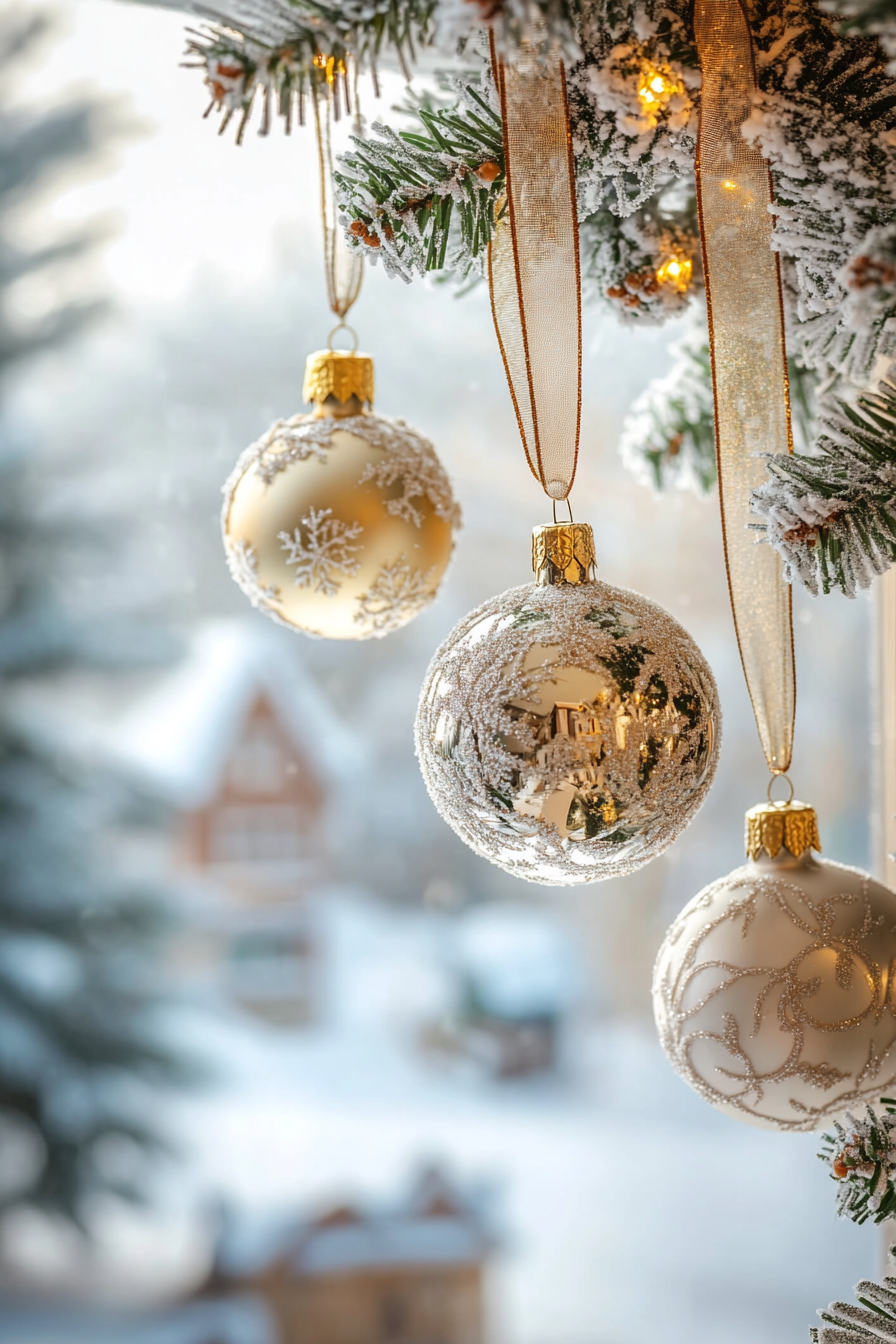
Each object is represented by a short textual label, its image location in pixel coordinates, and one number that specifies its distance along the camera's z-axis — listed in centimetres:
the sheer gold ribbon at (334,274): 72
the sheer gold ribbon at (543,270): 53
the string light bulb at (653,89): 53
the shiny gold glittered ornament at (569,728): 52
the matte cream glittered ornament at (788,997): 55
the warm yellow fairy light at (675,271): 69
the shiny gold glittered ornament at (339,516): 68
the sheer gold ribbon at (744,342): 53
